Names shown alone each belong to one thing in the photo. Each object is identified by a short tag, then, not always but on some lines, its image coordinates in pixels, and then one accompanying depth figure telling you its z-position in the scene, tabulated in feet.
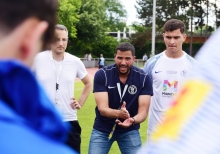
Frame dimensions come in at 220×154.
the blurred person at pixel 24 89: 3.02
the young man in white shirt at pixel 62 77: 19.29
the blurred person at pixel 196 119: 3.02
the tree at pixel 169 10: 207.62
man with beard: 19.20
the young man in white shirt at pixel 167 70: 19.57
